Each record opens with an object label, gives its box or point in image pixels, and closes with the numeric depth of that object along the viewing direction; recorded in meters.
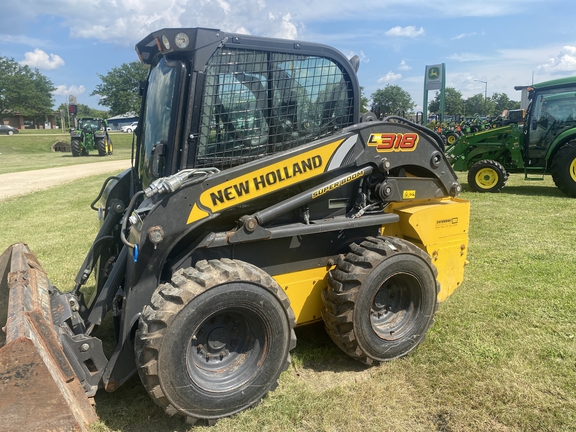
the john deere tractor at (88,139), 27.12
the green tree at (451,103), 81.44
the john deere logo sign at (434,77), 27.12
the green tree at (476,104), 84.50
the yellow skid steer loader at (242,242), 2.72
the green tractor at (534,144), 10.06
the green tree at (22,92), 68.81
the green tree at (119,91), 66.25
